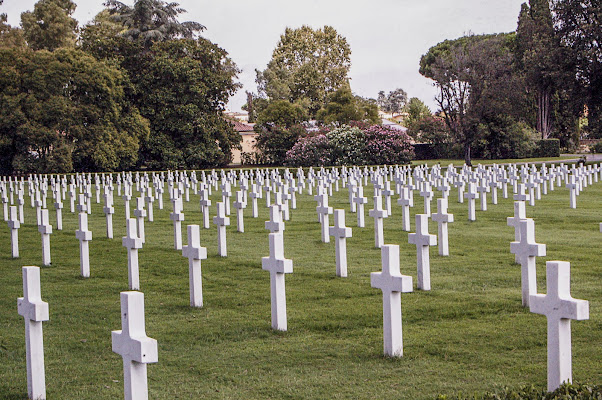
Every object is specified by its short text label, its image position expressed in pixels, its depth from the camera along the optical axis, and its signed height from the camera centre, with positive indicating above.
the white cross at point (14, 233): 13.18 -0.94
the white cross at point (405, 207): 15.09 -0.81
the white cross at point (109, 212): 15.60 -0.74
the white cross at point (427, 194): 16.36 -0.61
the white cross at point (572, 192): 19.77 -0.79
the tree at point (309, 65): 71.38 +9.79
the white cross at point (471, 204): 17.17 -0.89
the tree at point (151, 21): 53.53 +10.72
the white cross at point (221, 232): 12.42 -0.97
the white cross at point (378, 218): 12.59 -0.83
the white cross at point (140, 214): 13.89 -0.74
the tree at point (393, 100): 140.75 +11.74
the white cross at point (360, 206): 15.54 -0.79
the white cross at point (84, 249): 11.18 -1.04
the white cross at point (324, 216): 13.90 -0.86
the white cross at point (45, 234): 11.99 -0.89
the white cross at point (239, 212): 16.08 -0.85
